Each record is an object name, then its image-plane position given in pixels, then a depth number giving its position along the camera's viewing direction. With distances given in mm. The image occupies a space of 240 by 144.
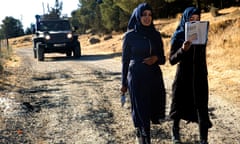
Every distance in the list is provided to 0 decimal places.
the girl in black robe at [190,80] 4656
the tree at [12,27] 72188
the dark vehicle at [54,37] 19734
